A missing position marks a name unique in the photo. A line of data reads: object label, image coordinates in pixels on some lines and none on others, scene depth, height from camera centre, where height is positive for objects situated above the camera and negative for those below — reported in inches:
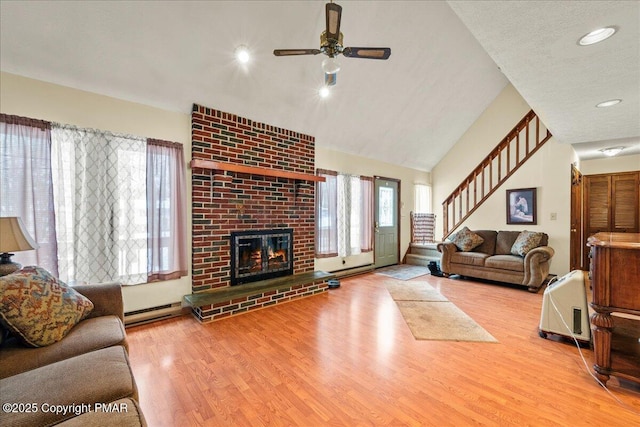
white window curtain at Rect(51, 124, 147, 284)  104.3 +3.2
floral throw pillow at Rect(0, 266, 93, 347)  61.2 -22.9
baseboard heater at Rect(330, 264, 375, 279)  207.0 -47.8
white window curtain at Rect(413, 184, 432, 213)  274.8 +12.8
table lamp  75.0 -8.2
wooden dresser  73.3 -23.7
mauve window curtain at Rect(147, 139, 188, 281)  122.0 +0.2
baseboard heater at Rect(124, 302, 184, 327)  118.6 -47.0
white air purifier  98.3 -37.4
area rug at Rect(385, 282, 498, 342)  109.4 -50.5
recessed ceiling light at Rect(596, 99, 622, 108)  107.4 +43.5
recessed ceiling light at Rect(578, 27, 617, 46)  67.4 +44.8
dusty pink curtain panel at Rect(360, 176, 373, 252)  221.0 -2.7
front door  235.9 -10.4
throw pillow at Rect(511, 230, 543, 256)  181.3 -22.0
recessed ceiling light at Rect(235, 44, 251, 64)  117.2 +69.3
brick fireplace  134.4 +10.0
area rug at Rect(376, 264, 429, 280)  210.2 -50.8
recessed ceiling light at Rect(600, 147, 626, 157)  187.6 +42.0
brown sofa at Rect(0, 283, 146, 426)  39.9 -30.2
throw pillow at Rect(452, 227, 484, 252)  207.6 -23.0
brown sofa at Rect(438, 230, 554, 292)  170.2 -34.8
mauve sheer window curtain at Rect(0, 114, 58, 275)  93.4 +10.7
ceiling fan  83.5 +55.7
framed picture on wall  205.8 +3.3
